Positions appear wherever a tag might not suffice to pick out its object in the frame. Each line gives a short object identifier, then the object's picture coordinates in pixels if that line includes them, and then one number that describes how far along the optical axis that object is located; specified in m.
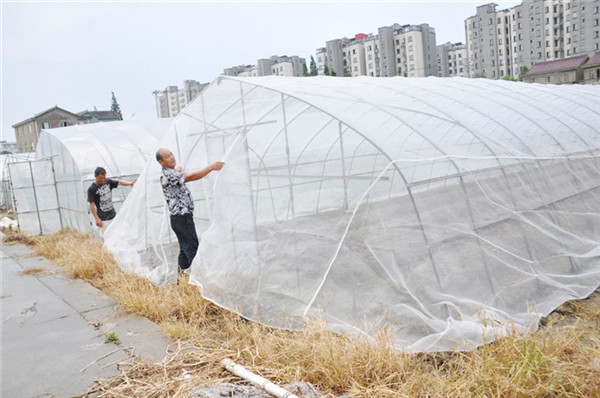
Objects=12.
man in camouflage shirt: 5.93
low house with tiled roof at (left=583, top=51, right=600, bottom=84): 42.16
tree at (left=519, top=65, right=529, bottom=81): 65.10
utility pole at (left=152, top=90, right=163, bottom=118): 32.75
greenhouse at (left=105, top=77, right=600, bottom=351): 4.50
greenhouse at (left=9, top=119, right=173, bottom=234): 10.95
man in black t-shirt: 8.20
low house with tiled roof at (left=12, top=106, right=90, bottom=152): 47.75
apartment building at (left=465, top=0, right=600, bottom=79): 60.34
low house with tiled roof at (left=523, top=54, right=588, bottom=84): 44.00
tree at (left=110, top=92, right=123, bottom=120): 83.19
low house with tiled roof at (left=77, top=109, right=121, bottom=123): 55.03
